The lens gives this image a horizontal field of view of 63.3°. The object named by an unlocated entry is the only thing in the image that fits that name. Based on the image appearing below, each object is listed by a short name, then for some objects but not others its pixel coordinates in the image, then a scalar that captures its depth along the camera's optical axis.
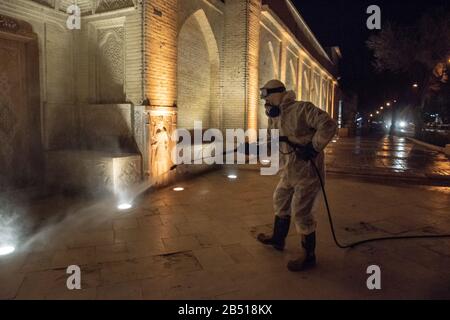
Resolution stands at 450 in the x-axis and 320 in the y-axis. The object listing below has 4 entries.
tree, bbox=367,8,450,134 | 20.53
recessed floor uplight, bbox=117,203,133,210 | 5.87
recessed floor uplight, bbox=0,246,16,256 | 3.89
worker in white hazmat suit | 3.50
